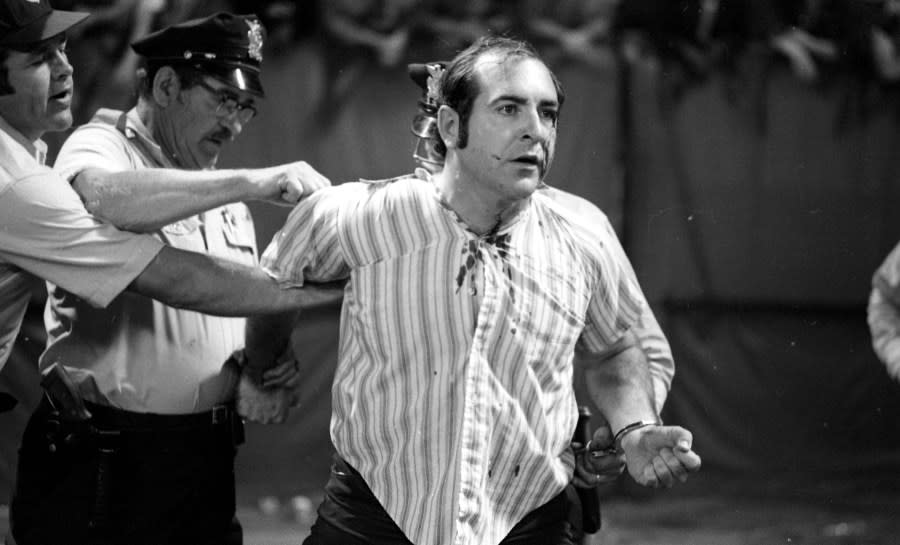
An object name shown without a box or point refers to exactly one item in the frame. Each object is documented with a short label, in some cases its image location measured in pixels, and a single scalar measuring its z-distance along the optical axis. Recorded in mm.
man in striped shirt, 4504
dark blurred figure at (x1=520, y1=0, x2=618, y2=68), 10492
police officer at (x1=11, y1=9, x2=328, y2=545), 5617
